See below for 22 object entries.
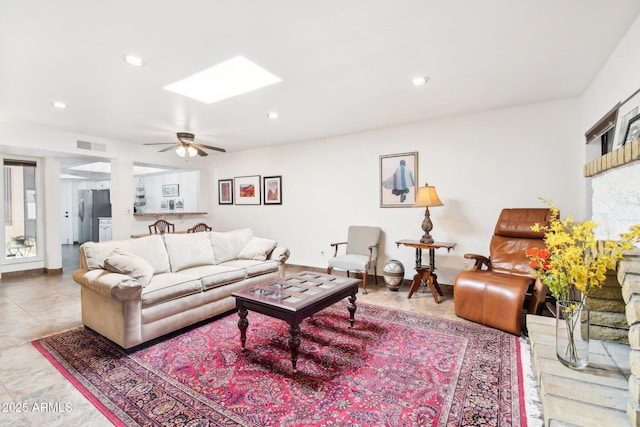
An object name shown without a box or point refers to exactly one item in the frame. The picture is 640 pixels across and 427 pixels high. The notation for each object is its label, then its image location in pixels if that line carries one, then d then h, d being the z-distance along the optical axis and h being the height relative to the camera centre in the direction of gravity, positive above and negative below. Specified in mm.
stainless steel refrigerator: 8391 +5
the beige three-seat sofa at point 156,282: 2371 -703
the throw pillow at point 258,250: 3906 -559
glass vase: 1470 -673
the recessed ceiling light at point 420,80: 2809 +1266
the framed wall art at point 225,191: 6574 +413
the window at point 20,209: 5020 +32
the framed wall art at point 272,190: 5785 +395
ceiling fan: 4418 +998
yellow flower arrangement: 1331 -258
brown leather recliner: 2676 -723
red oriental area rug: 1660 -1179
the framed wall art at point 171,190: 8320 +574
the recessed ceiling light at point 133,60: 2381 +1262
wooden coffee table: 2125 -739
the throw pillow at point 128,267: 2572 -510
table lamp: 3709 +75
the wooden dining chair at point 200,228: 6071 -397
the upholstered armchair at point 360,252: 4082 -677
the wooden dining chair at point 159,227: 5676 -336
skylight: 2635 +1298
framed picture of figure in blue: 4328 +438
